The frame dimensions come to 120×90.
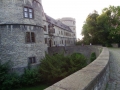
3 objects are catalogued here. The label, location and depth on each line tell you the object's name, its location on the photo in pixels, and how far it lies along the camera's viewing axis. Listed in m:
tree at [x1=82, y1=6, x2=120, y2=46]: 28.16
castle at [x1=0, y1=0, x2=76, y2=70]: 13.00
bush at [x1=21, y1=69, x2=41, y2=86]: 12.70
